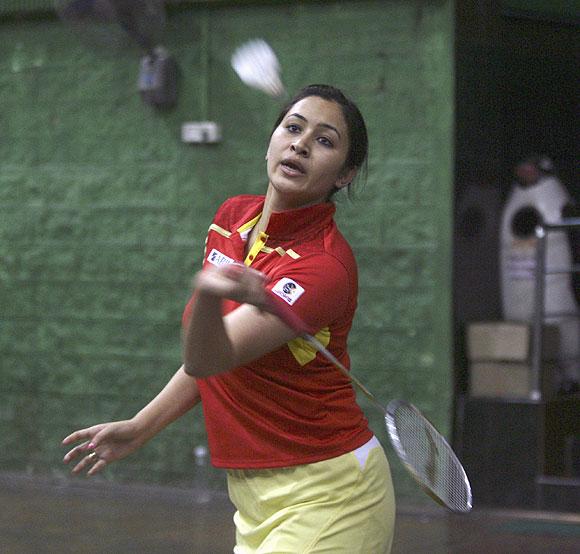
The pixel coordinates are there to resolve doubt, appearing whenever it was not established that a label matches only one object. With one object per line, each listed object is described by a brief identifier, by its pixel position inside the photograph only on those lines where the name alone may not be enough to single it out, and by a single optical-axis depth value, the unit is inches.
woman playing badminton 234.6
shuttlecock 275.8
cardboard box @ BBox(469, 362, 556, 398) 538.3
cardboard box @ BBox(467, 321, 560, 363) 537.3
